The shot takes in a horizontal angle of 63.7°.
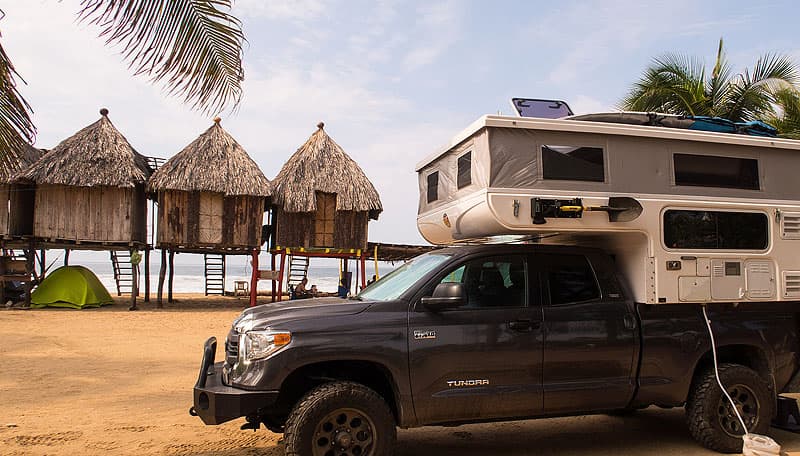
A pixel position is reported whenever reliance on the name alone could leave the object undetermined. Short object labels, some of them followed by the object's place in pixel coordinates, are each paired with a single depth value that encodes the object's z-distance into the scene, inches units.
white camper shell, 226.1
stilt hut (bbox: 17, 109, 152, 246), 844.6
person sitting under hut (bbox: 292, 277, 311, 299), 940.9
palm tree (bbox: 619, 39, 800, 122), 631.2
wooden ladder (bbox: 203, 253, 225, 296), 1176.2
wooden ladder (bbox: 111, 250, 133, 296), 1080.2
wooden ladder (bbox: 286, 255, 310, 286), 1147.3
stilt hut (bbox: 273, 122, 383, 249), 954.7
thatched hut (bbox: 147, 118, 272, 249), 886.4
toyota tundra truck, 195.2
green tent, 877.2
